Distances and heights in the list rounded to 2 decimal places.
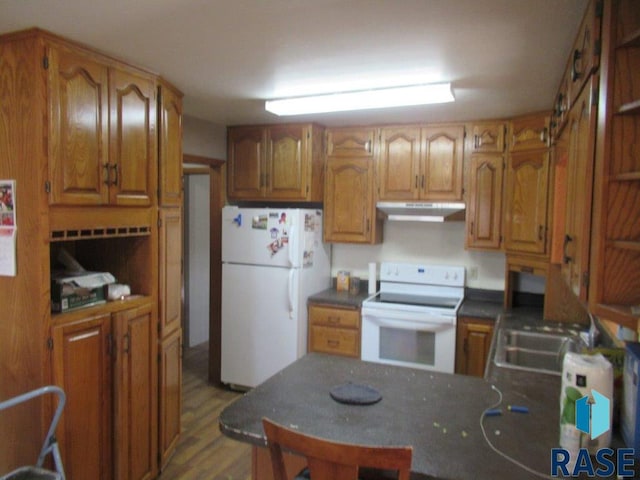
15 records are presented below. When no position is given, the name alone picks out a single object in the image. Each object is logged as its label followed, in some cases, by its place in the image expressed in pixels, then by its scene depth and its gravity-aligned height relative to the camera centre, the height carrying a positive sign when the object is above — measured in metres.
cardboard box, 2.15 -0.39
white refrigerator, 3.76 -0.61
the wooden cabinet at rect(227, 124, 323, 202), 3.82 +0.43
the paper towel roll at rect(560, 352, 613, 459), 1.31 -0.49
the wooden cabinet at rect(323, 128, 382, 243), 3.86 +0.22
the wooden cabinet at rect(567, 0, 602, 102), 1.42 +0.58
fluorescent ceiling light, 2.66 +0.70
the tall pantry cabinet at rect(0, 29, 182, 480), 1.94 -0.17
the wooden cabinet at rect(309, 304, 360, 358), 3.74 -0.95
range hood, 3.62 +0.04
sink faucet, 2.16 -0.57
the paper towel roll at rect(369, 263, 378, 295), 4.10 -0.55
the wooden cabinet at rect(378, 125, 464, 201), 3.60 +0.42
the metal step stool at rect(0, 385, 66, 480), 1.88 -1.04
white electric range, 3.40 -0.79
